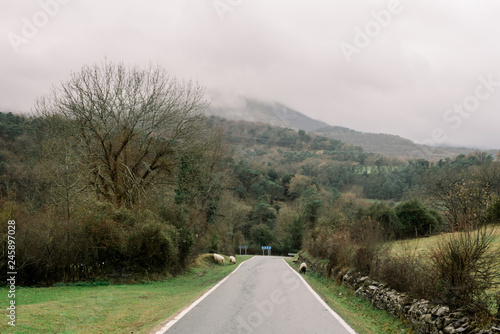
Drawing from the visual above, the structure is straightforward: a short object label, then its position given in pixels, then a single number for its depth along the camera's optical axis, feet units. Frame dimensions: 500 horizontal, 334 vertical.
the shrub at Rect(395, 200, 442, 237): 90.84
